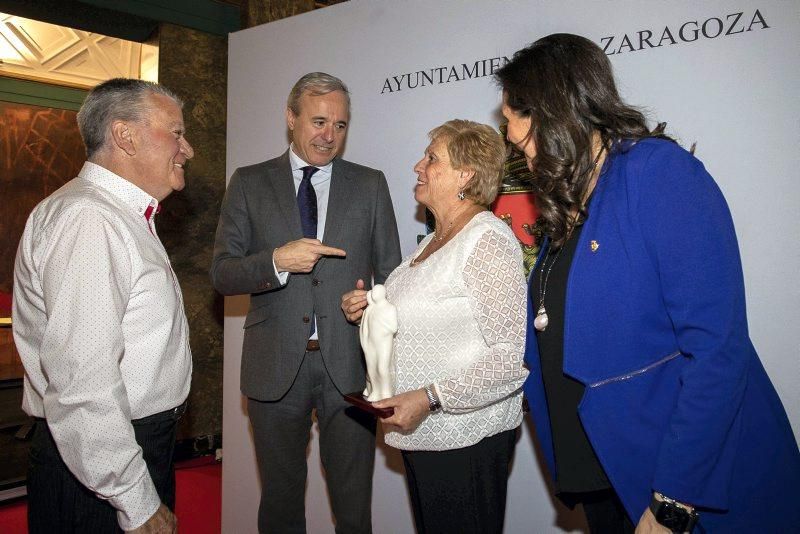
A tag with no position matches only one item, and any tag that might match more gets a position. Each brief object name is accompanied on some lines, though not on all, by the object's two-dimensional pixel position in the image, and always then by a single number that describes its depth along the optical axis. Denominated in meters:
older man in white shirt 1.55
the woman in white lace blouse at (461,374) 1.91
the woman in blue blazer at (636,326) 1.31
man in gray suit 2.74
